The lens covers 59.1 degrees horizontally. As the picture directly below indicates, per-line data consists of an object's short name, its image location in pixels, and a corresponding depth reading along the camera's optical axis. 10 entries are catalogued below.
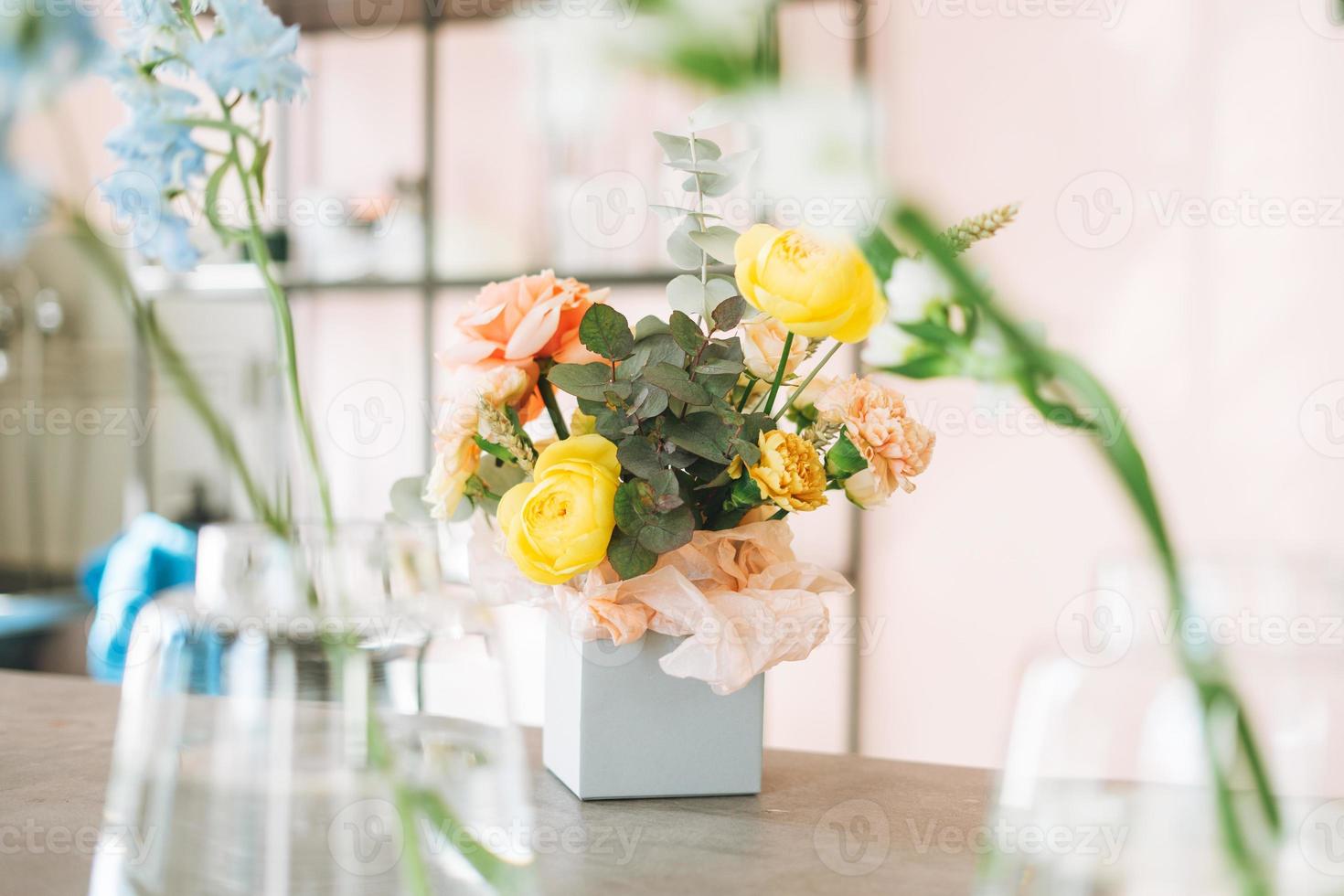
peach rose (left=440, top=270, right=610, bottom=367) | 0.70
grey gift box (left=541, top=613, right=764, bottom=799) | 0.72
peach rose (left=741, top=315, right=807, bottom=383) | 0.71
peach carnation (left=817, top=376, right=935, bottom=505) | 0.67
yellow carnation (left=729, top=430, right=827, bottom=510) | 0.64
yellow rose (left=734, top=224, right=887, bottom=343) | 0.61
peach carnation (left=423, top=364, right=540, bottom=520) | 0.69
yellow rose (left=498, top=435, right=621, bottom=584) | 0.64
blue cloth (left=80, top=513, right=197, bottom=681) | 2.28
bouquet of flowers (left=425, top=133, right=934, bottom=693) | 0.64
